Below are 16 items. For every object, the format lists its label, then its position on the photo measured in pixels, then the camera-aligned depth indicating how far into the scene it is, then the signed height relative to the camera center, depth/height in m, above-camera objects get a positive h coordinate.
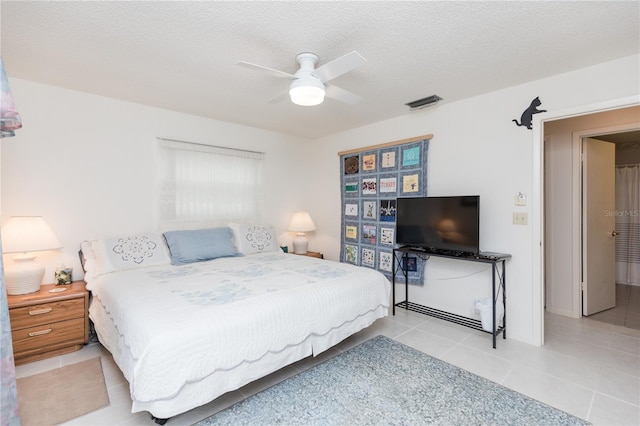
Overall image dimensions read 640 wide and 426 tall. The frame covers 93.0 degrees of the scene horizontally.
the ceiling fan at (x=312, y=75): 1.92 +0.94
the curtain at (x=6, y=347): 1.44 -0.66
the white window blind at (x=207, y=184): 3.58 +0.37
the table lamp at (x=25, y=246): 2.44 -0.27
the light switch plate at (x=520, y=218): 2.82 -0.06
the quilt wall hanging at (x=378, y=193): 3.64 +0.25
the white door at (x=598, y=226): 3.47 -0.17
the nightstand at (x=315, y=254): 4.53 -0.63
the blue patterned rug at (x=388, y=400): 1.80 -1.22
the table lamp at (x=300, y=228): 4.54 -0.23
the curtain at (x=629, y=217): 4.30 -0.08
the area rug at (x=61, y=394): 1.84 -1.21
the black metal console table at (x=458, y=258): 2.75 -0.66
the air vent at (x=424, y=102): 3.15 +1.18
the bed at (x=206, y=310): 1.58 -0.63
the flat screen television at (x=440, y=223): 2.91 -0.12
